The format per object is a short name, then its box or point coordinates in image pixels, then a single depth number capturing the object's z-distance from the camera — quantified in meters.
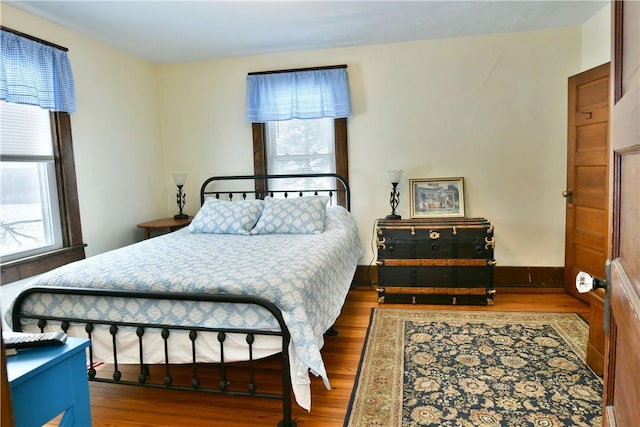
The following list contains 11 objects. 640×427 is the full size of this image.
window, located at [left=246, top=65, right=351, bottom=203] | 3.96
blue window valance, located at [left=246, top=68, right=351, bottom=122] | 3.94
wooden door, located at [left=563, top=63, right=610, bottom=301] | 3.20
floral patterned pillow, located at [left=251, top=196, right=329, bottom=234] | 3.38
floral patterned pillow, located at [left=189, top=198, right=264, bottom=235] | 3.48
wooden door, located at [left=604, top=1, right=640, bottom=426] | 0.68
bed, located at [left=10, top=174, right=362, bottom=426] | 1.89
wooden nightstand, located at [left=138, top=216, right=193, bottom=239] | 3.86
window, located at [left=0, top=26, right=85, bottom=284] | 2.77
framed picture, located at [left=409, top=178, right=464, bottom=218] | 3.91
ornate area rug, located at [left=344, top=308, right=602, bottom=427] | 1.99
